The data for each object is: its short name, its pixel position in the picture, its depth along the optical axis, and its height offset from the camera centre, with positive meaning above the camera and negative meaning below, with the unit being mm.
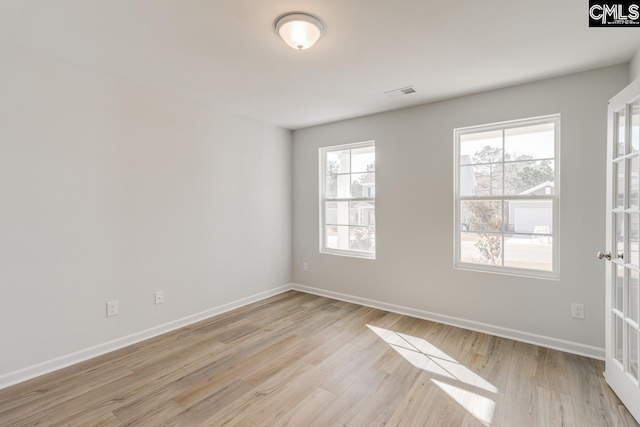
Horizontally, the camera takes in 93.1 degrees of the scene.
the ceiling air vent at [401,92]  3096 +1253
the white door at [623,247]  1917 -253
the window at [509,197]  2898 +143
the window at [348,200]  4133 +158
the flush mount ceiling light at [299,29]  1919 +1196
